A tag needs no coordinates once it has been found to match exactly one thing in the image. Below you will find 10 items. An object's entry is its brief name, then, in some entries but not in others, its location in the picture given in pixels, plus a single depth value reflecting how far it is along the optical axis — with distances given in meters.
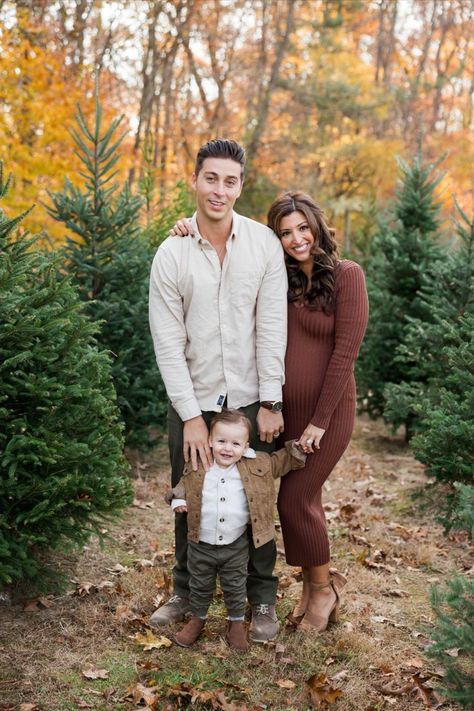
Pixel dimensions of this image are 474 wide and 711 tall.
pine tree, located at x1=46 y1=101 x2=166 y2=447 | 6.41
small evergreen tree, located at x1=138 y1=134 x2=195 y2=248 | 8.16
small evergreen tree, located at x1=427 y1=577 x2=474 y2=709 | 2.43
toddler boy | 3.51
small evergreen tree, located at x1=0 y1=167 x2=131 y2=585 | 3.51
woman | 3.58
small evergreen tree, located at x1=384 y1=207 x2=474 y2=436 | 6.78
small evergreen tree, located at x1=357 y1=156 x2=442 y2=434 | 8.52
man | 3.49
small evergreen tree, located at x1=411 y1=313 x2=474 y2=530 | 4.94
